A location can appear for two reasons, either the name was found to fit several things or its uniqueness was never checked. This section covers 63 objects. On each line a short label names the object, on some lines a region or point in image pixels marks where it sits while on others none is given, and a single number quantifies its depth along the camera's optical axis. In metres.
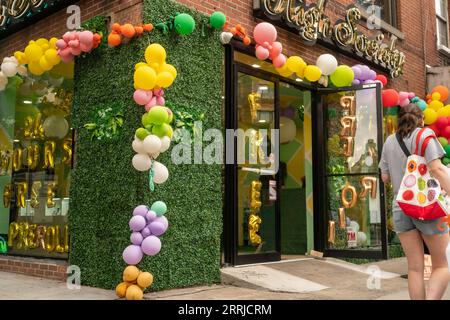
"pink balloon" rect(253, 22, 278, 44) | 6.43
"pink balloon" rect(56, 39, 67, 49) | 6.02
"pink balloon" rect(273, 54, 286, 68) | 6.61
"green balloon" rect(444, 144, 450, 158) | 9.20
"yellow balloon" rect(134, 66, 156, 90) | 5.01
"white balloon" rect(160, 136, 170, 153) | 5.05
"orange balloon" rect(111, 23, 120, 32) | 5.59
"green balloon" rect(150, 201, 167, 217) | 5.09
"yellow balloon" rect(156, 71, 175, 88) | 5.09
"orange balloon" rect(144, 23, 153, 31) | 5.48
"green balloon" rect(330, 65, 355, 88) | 7.36
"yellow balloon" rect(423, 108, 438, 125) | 9.19
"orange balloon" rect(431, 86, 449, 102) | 10.28
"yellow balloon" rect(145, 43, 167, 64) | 5.13
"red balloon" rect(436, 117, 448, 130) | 9.19
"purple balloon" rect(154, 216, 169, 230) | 5.07
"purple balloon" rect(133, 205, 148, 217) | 5.01
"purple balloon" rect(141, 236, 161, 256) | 4.90
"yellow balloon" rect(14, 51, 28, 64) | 6.71
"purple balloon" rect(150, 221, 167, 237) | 4.98
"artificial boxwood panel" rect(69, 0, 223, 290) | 5.54
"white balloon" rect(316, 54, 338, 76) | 7.23
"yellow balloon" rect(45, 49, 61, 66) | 6.17
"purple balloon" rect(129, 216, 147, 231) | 4.90
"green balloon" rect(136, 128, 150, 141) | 4.99
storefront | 5.70
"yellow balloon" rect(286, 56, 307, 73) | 6.85
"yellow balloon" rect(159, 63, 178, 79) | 5.16
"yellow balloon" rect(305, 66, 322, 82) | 7.02
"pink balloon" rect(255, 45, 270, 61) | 6.41
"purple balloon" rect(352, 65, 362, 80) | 7.87
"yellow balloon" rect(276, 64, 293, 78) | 6.86
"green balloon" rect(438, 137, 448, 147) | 9.17
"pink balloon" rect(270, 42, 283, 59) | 6.51
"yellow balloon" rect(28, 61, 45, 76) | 6.46
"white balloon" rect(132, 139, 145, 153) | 5.00
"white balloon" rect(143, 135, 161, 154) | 4.92
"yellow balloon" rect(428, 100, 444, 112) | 9.51
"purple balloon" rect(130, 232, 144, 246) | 4.93
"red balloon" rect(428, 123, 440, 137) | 9.30
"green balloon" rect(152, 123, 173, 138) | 5.04
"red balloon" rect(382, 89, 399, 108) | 8.77
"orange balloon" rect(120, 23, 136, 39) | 5.46
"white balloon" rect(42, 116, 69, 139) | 7.09
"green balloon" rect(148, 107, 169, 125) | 4.92
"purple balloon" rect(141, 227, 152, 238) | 4.97
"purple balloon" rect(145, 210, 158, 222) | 5.01
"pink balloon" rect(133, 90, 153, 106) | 5.13
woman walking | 3.90
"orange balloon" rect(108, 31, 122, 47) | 5.64
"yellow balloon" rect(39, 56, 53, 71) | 6.29
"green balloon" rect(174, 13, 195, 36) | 5.68
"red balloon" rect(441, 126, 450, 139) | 9.16
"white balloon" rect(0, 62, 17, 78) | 6.98
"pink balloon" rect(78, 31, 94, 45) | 5.84
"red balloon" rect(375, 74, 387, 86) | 8.69
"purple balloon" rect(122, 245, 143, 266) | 4.89
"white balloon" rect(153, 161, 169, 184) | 5.16
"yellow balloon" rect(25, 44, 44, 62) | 6.38
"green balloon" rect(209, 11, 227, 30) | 6.11
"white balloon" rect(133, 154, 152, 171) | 5.05
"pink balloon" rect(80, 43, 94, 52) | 5.91
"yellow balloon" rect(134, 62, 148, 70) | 5.21
